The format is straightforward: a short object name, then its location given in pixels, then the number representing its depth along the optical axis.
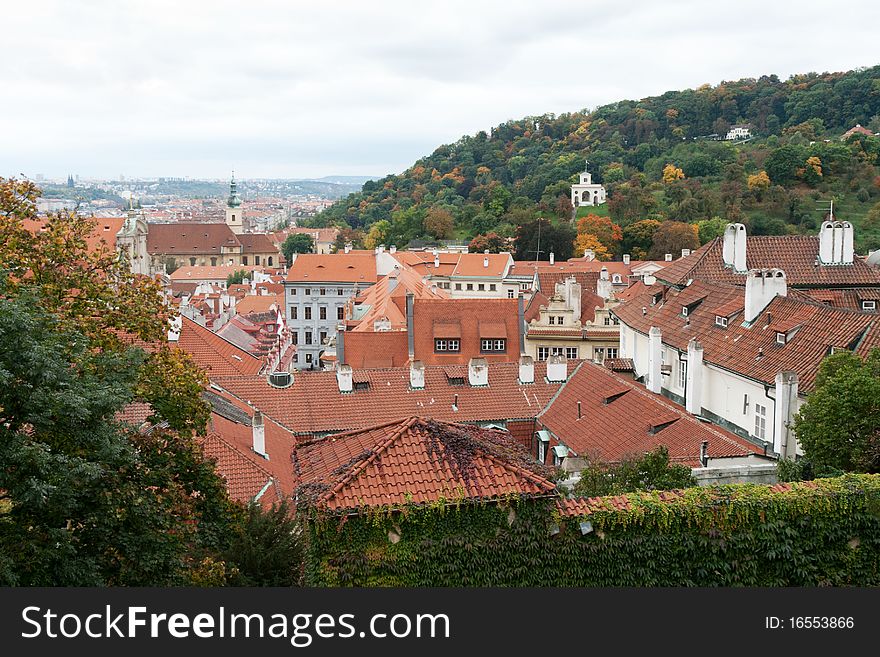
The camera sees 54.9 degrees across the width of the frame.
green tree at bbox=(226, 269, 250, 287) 132.88
